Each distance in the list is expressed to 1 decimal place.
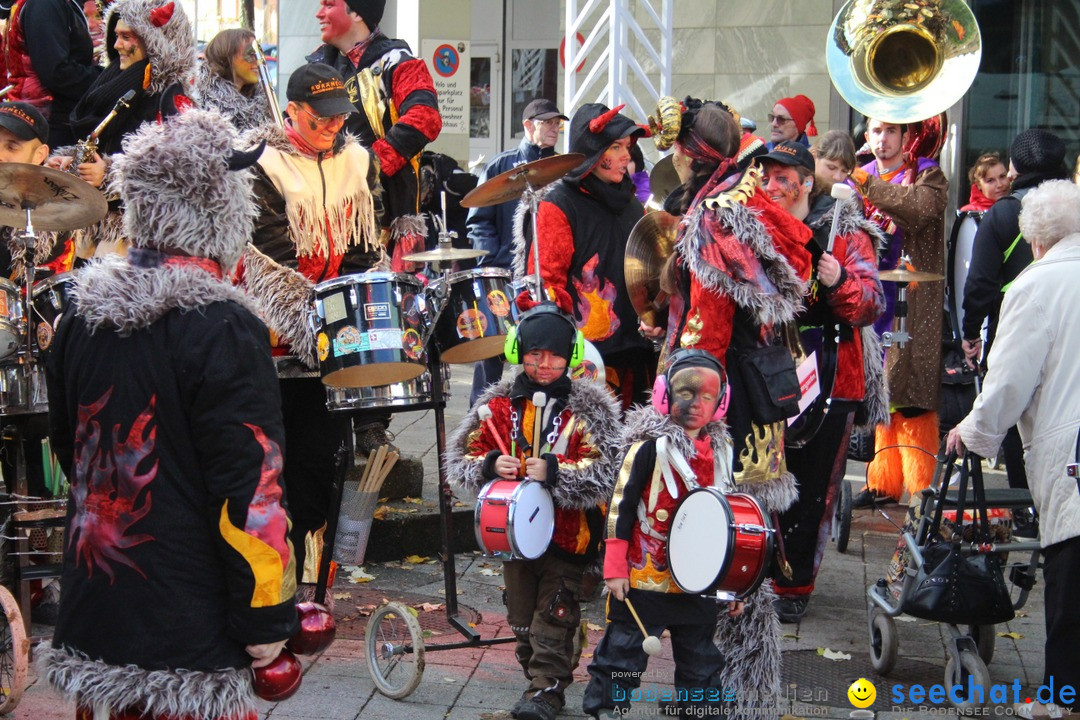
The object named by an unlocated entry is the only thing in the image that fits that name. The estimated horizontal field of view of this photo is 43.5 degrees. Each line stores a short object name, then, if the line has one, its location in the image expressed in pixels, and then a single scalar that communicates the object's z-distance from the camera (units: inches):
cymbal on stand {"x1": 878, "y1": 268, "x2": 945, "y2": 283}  259.9
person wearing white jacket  176.4
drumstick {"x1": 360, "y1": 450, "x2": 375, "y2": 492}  208.7
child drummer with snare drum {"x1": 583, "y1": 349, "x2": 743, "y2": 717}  166.6
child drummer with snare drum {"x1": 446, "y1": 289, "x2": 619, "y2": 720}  180.7
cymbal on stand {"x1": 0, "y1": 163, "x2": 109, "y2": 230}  185.9
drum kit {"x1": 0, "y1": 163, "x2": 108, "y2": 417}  187.9
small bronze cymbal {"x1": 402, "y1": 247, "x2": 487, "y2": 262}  238.7
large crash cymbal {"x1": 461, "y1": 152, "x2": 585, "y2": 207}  209.2
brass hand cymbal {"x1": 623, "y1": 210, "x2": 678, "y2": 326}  215.9
